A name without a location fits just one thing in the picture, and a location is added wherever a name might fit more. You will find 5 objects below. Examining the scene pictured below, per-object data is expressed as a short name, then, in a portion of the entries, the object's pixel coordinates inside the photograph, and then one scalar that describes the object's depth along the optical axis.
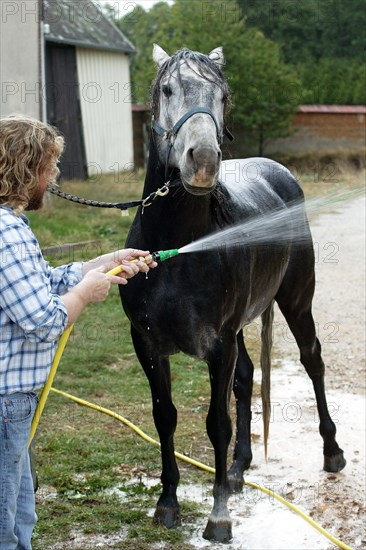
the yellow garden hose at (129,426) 2.81
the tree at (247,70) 26.22
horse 3.30
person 2.46
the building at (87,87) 18.50
